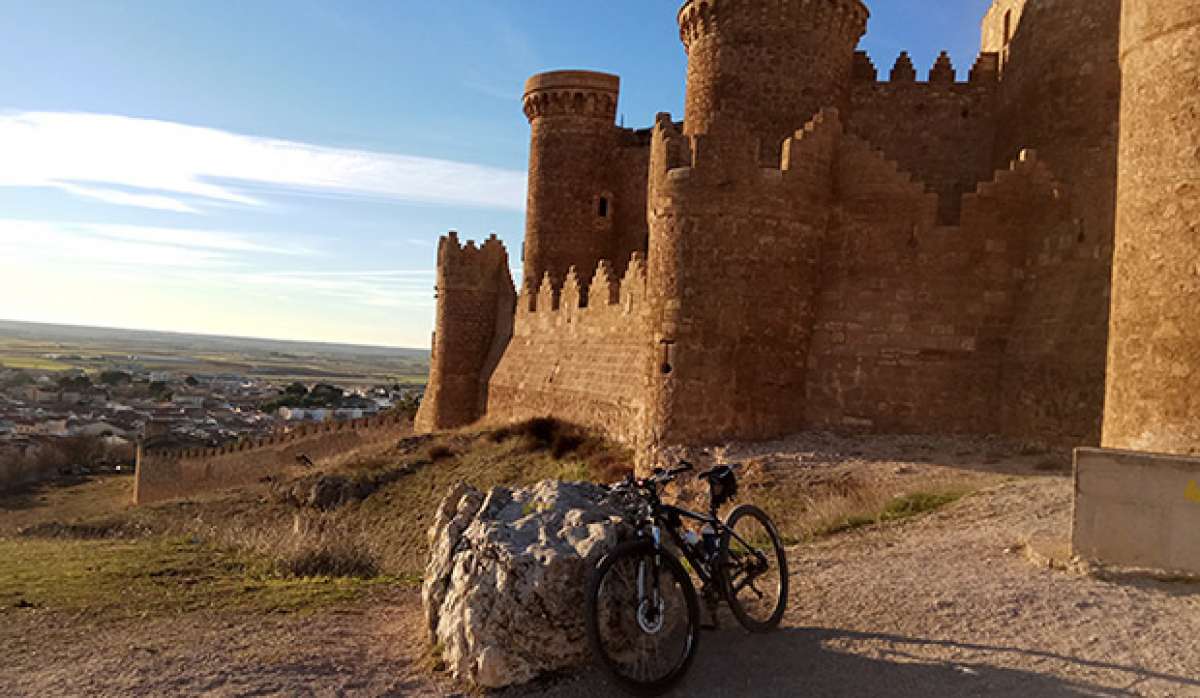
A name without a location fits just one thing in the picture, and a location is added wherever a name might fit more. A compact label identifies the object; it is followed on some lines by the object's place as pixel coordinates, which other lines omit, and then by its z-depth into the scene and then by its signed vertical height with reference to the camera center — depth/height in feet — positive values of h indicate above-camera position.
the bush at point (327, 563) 28.55 -7.21
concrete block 21.44 -2.90
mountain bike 17.13 -4.65
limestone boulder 17.51 -4.83
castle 29.99 +7.09
